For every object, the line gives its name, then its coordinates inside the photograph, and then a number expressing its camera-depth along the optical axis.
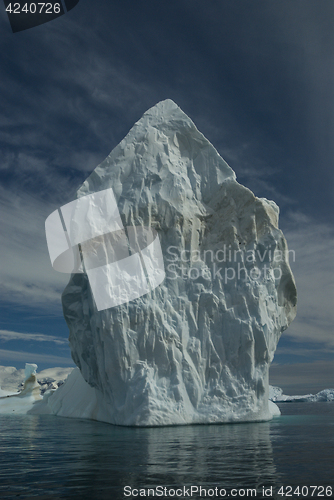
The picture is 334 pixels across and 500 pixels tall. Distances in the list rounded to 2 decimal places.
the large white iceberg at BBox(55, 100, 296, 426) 17.33
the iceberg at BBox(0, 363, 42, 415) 33.62
